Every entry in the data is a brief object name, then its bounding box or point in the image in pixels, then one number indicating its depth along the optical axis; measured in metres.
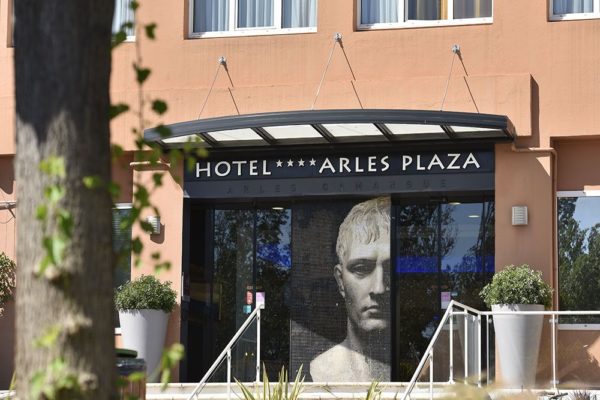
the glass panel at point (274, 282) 15.94
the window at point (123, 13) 16.34
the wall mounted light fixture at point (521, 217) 14.54
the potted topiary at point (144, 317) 15.25
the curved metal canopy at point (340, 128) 13.99
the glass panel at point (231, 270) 16.39
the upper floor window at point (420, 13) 15.27
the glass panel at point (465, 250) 15.27
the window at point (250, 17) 15.95
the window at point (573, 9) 14.88
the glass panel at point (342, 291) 15.39
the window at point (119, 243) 15.91
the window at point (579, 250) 14.67
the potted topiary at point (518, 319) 13.23
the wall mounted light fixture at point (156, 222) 15.92
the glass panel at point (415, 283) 15.41
